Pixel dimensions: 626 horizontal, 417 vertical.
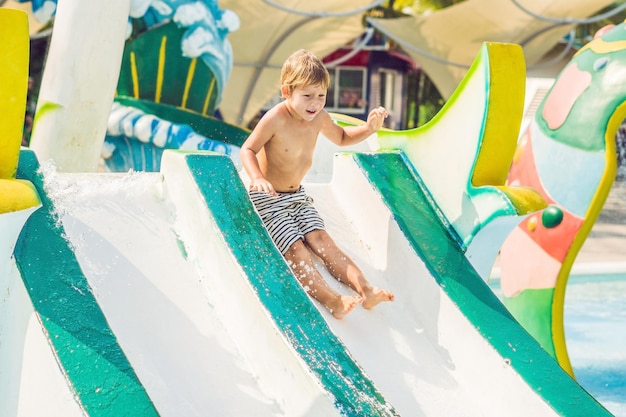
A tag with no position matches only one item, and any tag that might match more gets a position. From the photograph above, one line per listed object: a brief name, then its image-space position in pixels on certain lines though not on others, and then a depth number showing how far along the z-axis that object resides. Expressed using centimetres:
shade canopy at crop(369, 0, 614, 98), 2531
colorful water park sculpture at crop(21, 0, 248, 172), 1196
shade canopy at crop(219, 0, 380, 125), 2190
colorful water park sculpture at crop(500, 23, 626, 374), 751
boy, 483
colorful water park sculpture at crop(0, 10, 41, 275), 380
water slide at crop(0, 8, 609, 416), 372
